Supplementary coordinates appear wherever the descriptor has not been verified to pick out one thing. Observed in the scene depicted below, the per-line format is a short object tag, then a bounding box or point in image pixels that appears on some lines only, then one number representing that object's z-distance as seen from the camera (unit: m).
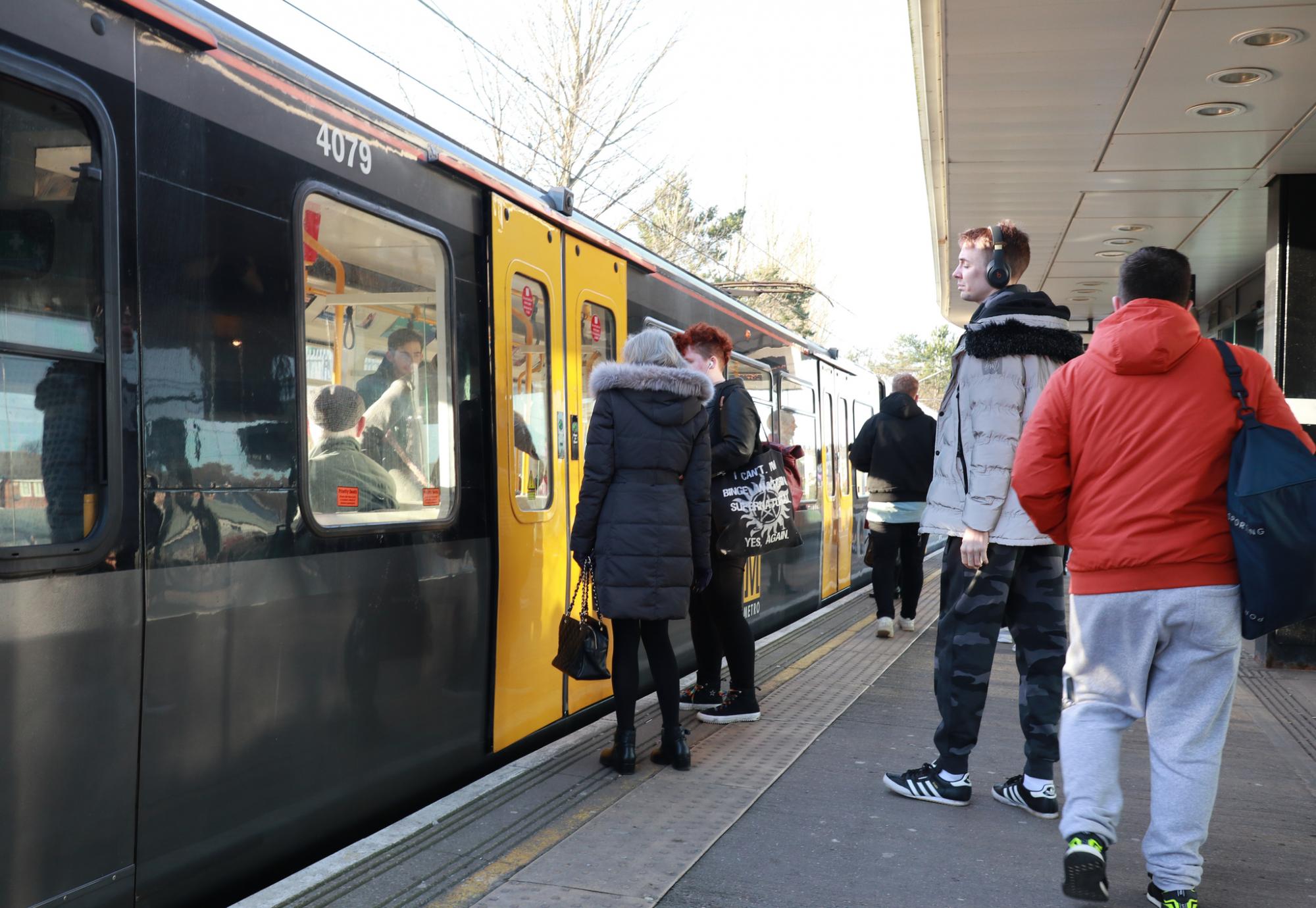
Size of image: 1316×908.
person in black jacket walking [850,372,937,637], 8.32
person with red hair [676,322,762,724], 5.27
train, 2.55
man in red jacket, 3.05
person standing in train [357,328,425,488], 3.81
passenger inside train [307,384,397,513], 3.50
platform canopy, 5.71
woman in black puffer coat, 4.44
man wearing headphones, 3.90
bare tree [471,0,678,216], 20.84
